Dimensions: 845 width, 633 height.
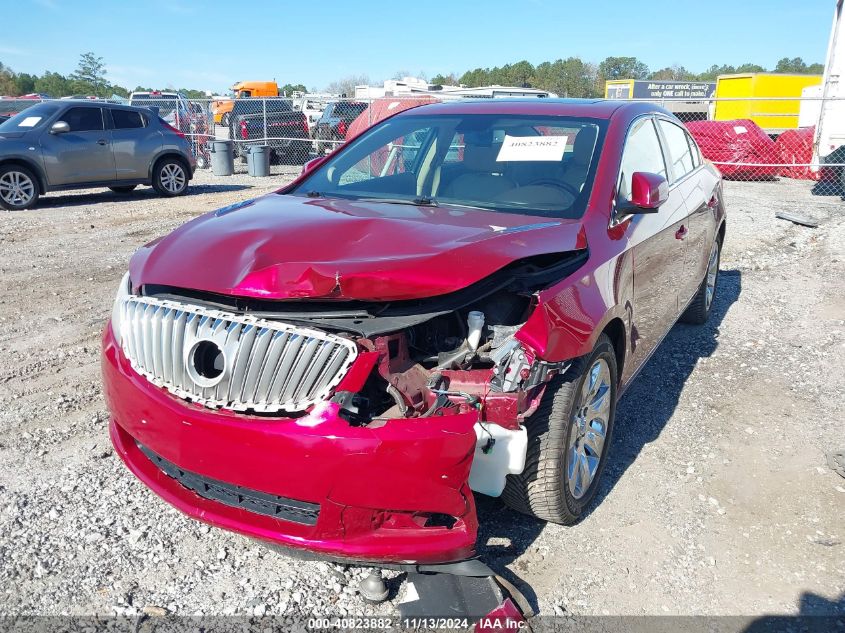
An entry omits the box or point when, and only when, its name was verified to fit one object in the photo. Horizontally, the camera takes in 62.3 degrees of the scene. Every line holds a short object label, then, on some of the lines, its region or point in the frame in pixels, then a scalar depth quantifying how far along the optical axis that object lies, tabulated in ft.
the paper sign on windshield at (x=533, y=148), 11.96
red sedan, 7.55
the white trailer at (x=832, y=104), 52.70
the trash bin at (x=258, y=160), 55.93
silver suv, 38.06
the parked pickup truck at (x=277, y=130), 64.34
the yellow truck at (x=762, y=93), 81.87
